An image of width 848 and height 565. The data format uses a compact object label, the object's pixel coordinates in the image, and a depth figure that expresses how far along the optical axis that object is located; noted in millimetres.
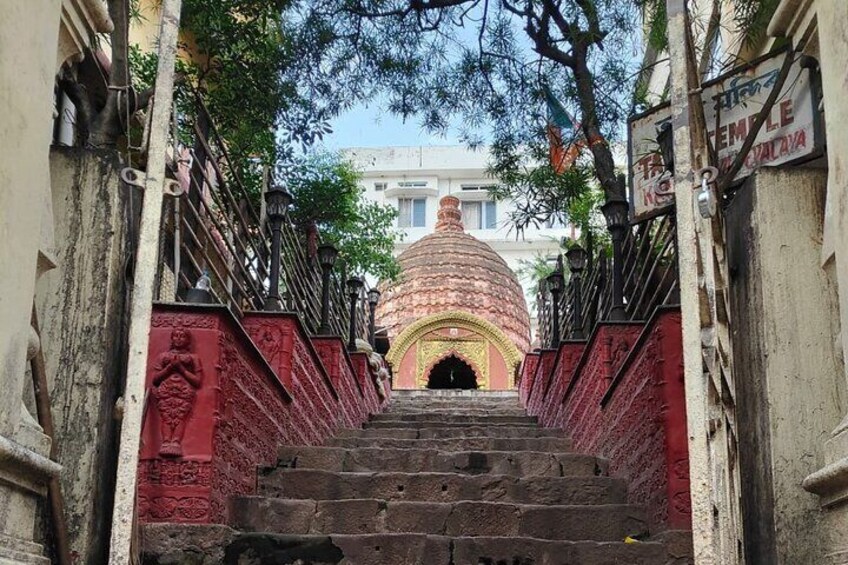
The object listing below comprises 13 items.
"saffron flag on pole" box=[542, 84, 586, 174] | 9300
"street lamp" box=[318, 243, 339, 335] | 10406
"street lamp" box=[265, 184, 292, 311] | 7812
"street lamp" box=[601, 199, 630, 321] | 7789
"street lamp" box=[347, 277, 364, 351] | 12352
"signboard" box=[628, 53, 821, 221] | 4844
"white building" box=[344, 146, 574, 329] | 35562
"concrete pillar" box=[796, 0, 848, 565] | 3443
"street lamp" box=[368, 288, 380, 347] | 16406
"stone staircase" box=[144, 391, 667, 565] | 5195
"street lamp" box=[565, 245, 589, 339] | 10180
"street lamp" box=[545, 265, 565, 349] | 12305
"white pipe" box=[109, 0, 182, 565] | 3426
